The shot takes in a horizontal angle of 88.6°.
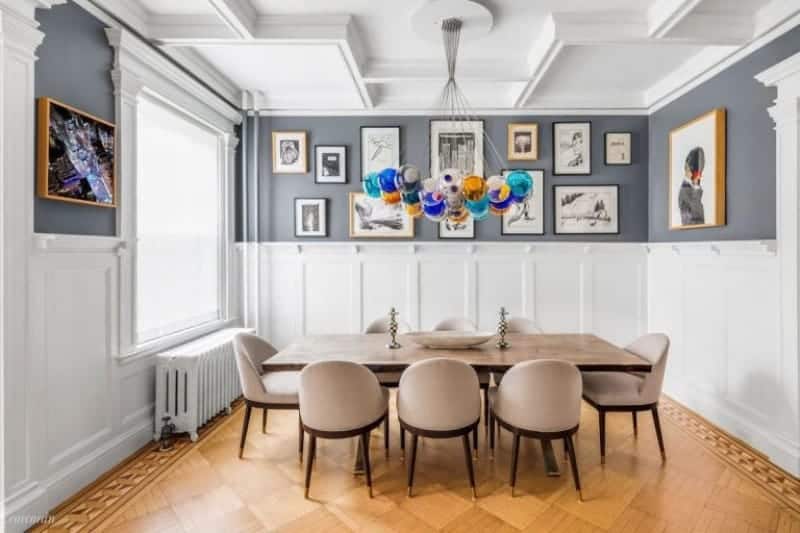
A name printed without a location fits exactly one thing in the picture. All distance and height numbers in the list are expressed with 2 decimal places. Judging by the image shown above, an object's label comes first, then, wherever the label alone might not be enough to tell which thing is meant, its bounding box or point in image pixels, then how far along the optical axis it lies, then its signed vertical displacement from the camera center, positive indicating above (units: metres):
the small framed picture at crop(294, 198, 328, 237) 4.60 +0.54
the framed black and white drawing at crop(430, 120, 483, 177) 4.60 +1.36
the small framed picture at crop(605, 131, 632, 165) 4.57 +1.31
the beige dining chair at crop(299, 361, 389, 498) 2.34 -0.79
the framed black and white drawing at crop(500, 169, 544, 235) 4.61 +0.56
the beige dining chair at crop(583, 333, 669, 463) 2.81 -0.88
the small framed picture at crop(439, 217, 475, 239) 4.59 +0.38
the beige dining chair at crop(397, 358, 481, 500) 2.34 -0.79
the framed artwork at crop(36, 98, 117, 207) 2.23 +0.65
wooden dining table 2.59 -0.61
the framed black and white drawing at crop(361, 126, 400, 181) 4.59 +1.32
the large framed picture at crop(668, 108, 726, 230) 3.42 +0.83
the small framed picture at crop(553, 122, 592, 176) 4.57 +1.31
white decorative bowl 2.90 -0.53
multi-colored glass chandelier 2.68 +0.51
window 3.23 +0.39
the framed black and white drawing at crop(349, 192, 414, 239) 4.59 +0.53
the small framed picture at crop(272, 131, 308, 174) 4.58 +1.25
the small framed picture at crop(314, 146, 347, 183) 4.58 +1.14
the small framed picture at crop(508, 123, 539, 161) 4.57 +1.37
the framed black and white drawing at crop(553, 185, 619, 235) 4.58 +0.62
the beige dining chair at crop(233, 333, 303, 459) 2.83 -0.86
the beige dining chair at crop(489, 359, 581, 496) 2.35 -0.79
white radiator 3.15 -0.94
